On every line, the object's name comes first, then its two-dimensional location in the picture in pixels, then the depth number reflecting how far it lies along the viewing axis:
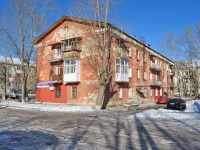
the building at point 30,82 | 52.25
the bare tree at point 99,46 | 20.61
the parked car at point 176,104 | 23.00
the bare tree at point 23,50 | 27.94
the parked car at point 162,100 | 33.50
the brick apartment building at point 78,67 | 25.34
